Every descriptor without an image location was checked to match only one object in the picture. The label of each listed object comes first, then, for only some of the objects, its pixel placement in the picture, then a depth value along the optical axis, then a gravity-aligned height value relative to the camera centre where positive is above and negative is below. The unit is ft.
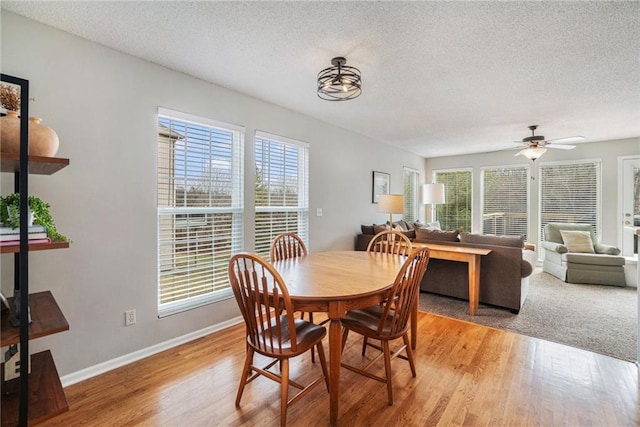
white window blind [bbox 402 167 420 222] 20.95 +1.45
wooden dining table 5.33 -1.43
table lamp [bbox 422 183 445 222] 20.08 +1.41
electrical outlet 7.58 -2.68
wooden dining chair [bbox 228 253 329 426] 5.13 -2.20
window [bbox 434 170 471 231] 22.08 +1.00
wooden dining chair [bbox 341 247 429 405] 5.83 -2.22
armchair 14.35 -2.09
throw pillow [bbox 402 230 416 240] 13.60 -0.93
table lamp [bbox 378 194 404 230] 12.04 +0.43
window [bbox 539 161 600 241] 17.57 +1.34
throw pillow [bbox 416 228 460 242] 12.69 -0.90
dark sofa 10.85 -2.18
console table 10.80 -1.70
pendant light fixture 7.47 +3.37
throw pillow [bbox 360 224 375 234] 15.29 -0.79
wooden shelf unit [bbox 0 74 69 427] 3.98 -1.71
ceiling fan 13.87 +3.31
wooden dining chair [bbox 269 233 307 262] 8.60 -1.13
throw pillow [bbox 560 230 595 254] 15.62 -1.39
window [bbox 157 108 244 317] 8.45 +0.15
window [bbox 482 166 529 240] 19.79 +0.96
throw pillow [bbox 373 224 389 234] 14.89 -0.72
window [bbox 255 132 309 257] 10.98 +0.94
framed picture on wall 17.11 +1.74
